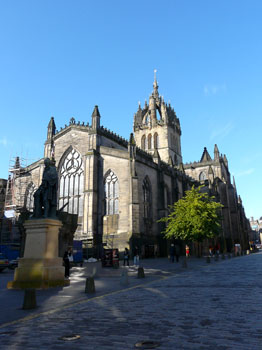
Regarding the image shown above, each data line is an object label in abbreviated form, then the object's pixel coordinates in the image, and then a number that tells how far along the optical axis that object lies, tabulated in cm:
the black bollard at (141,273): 1404
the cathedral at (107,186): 3148
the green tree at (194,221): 3011
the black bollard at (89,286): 938
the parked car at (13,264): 2486
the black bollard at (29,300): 691
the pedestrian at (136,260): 2214
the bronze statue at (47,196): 1120
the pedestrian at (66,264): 1409
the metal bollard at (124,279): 1148
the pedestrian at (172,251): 2465
